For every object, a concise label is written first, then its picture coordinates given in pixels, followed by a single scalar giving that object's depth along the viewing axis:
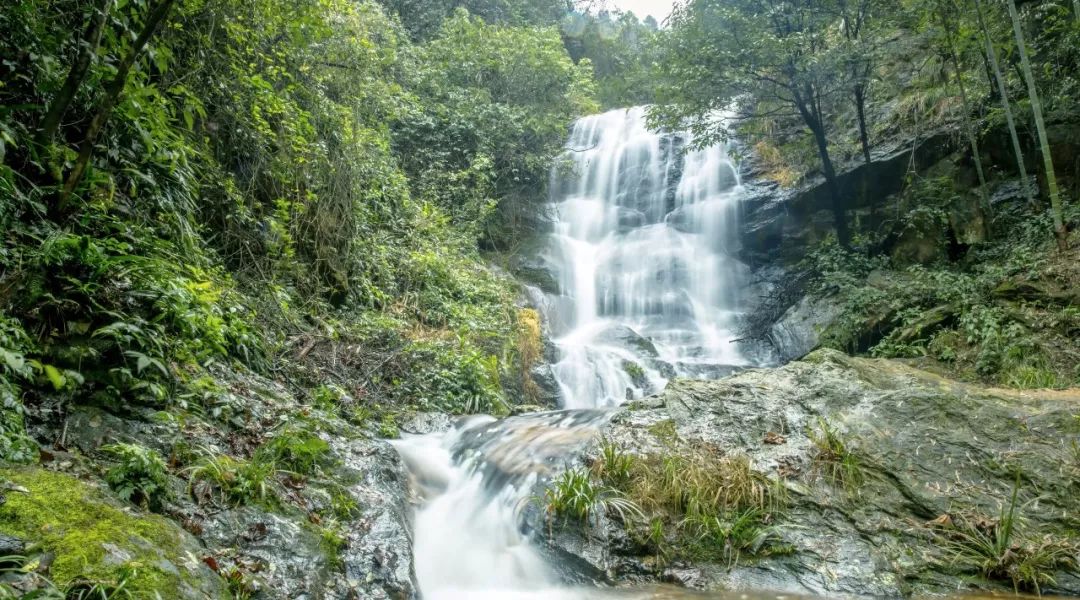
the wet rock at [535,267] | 13.74
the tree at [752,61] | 10.91
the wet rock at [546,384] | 9.67
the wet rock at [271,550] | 2.95
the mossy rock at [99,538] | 2.19
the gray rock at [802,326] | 10.90
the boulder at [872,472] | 3.95
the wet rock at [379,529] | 3.47
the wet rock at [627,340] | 11.43
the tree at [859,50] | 10.55
